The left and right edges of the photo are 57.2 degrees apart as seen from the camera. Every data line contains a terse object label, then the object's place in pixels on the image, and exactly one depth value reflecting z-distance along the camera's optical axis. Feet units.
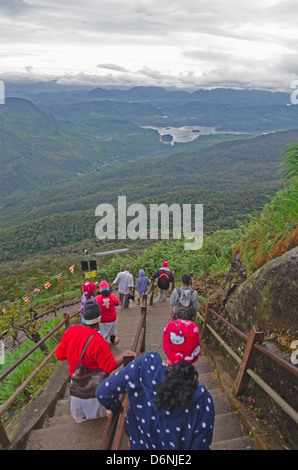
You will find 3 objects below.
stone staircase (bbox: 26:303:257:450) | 9.37
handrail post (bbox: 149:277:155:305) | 27.04
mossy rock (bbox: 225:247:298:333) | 11.12
